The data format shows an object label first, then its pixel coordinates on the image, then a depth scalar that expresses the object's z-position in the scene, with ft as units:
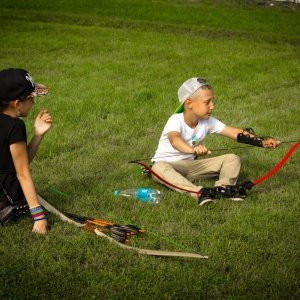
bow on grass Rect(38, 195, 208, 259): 13.54
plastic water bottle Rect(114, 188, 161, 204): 17.42
